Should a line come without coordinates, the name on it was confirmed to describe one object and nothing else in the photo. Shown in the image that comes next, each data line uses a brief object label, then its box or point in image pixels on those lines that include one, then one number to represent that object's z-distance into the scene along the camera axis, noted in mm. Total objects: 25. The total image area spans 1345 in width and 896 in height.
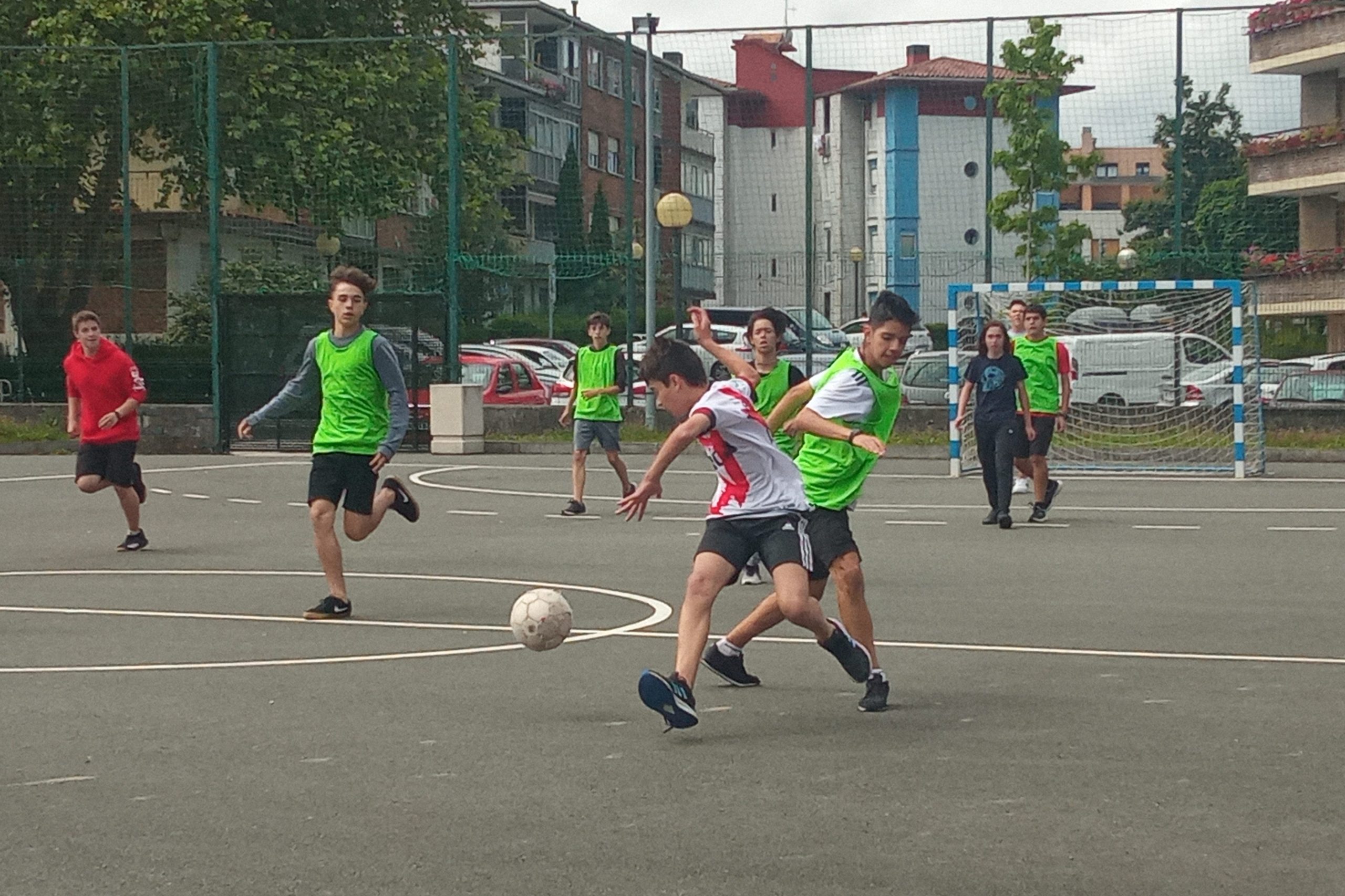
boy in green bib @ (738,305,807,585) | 11727
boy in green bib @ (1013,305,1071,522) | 17859
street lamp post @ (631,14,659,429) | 29453
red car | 31031
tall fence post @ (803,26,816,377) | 28750
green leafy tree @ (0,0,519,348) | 31266
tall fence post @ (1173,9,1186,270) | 27484
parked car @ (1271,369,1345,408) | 27734
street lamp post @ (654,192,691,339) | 28438
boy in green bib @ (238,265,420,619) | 11477
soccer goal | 24938
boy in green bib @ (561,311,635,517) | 19203
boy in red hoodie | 15727
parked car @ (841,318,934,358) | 30469
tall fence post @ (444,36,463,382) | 29328
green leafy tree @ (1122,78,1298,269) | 27641
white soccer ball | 8719
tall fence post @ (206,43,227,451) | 29656
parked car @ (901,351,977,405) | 29938
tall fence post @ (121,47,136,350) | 30516
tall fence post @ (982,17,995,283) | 28484
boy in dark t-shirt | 16953
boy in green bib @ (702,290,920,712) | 8516
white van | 26328
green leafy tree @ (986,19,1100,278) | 28125
